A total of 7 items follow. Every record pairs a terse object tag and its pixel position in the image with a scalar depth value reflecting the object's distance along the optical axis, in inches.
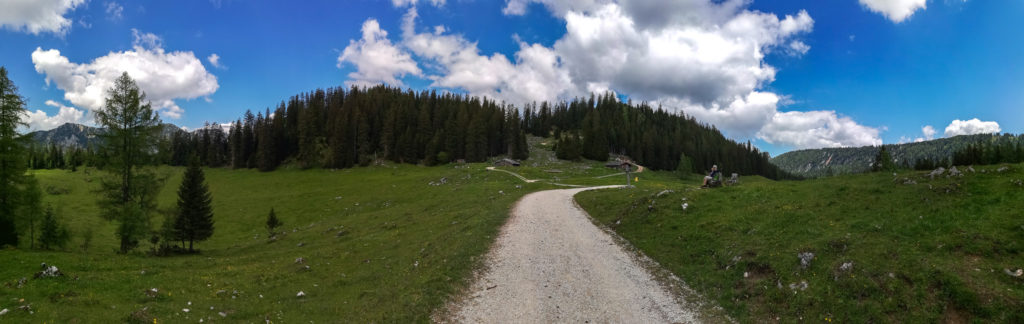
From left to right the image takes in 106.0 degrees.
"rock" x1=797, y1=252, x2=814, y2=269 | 541.3
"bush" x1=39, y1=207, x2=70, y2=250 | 1076.5
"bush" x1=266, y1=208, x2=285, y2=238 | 1758.6
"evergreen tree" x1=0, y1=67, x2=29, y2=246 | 989.8
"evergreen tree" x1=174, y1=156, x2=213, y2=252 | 1322.6
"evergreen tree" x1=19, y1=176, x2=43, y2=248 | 1035.9
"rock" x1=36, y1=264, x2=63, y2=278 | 628.1
